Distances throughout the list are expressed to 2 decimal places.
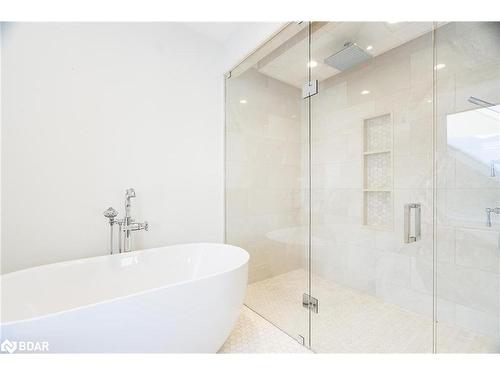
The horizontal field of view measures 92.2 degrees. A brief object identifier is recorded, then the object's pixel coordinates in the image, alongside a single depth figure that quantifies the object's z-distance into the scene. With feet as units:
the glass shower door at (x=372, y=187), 5.60
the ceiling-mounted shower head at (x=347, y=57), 6.31
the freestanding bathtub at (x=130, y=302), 2.92
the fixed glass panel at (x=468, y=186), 4.94
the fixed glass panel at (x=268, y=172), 6.84
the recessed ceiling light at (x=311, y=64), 6.15
